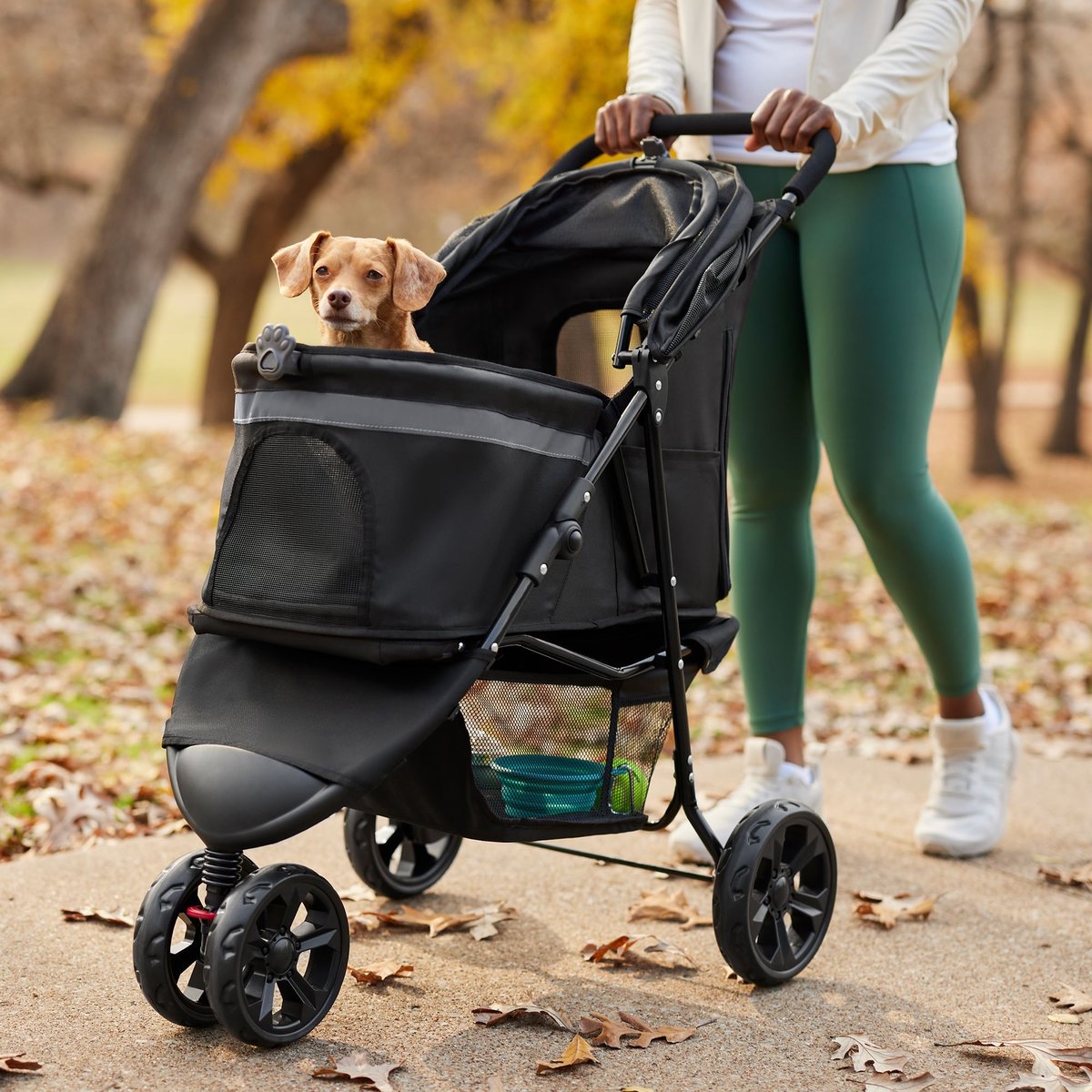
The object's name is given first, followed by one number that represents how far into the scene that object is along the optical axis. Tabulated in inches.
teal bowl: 105.2
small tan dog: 105.2
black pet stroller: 89.8
